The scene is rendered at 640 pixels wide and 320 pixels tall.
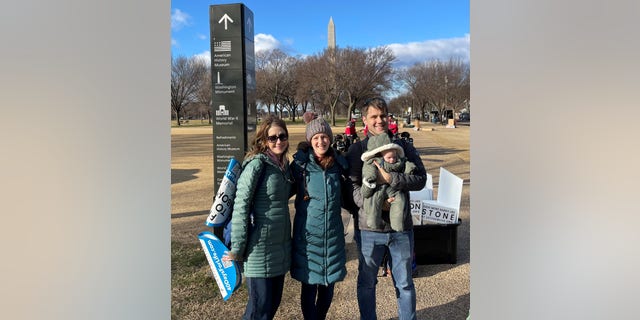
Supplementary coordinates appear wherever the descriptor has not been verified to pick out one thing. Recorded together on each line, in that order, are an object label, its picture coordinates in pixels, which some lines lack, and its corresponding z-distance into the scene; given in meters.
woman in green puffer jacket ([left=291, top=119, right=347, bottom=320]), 2.51
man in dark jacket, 2.58
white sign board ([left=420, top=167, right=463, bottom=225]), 4.38
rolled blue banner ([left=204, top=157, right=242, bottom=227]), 2.59
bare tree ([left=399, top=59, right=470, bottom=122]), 46.62
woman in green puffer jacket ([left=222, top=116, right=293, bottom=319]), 2.40
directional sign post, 4.66
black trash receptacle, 4.37
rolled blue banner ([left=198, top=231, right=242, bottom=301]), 2.66
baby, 2.51
